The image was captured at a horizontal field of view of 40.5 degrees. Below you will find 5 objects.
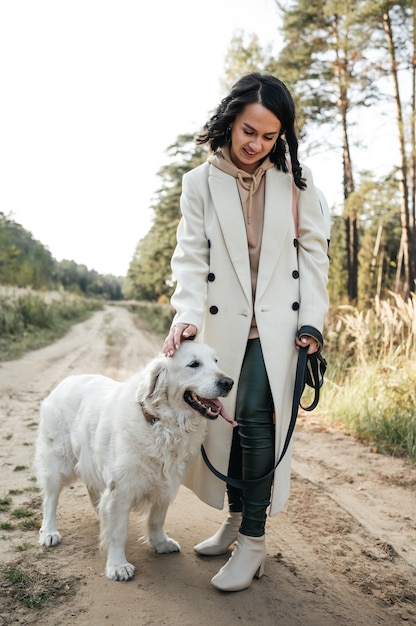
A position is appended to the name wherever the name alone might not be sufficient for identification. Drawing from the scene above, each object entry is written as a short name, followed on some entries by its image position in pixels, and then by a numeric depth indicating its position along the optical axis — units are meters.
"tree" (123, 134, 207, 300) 22.28
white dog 2.91
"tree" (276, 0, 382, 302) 17.09
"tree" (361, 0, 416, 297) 14.62
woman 2.93
